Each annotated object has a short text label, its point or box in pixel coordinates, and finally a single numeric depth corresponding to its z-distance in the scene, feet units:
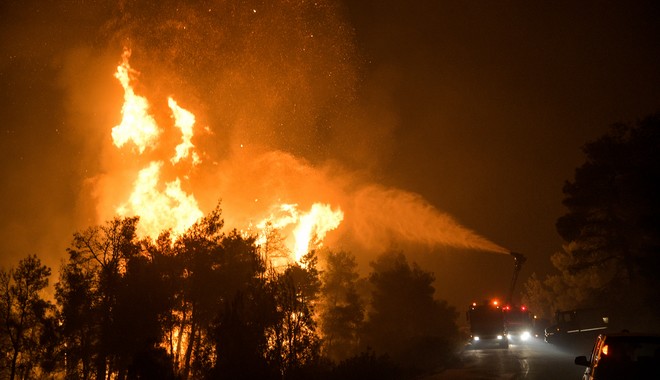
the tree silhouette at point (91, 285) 109.50
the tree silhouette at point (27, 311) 122.21
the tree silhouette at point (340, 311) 188.55
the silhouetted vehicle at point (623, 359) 32.45
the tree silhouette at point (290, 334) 62.69
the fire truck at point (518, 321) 182.19
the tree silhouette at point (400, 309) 202.08
